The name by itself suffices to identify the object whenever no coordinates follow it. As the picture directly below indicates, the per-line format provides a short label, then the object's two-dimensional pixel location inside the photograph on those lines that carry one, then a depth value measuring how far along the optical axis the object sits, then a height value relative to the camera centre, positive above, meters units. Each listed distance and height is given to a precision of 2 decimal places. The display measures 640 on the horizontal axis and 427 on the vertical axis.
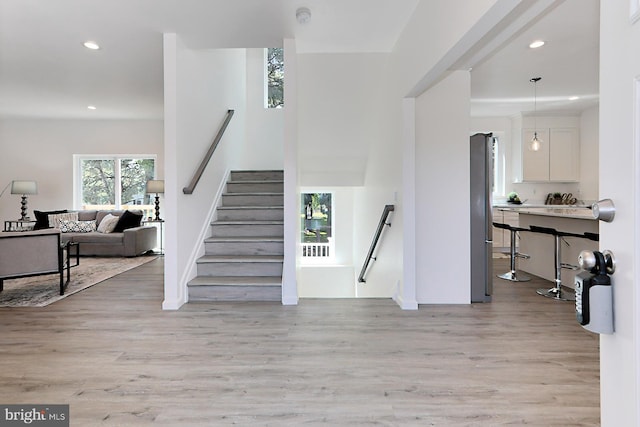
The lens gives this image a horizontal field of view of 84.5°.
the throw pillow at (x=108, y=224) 6.43 -0.28
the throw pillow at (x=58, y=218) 6.50 -0.17
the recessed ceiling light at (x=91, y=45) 3.67 +1.74
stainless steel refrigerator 3.65 -0.08
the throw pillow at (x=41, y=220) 6.50 -0.20
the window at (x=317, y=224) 7.16 -0.34
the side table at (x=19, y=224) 6.78 -0.30
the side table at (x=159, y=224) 6.81 -0.32
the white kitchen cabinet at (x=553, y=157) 6.73 +0.95
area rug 3.67 -0.92
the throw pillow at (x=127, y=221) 6.48 -0.23
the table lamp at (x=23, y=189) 6.66 +0.39
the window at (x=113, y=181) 7.41 +0.58
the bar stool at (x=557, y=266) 3.83 -0.68
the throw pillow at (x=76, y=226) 6.37 -0.32
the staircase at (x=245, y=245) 3.57 -0.43
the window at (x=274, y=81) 6.16 +2.22
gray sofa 6.16 -0.59
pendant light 4.95 +1.76
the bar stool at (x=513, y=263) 4.66 -0.77
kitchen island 4.12 -0.47
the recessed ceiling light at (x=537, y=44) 3.68 +1.72
